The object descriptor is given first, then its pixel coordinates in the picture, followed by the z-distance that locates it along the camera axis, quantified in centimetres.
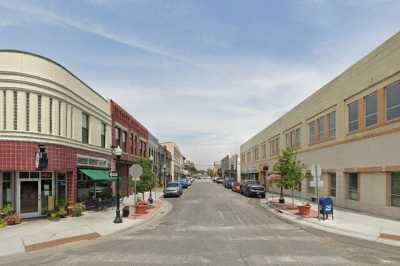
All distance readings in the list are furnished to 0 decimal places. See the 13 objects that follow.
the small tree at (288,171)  2950
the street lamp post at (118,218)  2144
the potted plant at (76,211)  2376
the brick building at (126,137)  3834
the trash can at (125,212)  2431
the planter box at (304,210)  2486
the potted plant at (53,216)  2213
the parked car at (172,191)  4675
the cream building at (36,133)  2080
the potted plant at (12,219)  2011
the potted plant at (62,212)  2264
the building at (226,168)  13950
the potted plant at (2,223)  1938
